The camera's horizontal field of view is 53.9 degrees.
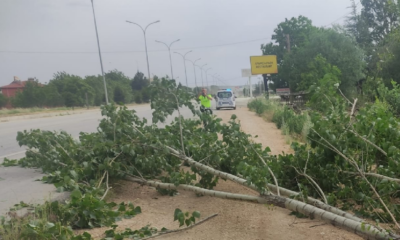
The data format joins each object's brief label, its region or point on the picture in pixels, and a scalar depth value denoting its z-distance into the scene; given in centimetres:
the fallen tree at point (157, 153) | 497
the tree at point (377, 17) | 4519
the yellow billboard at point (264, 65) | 4731
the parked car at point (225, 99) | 3359
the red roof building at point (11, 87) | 7321
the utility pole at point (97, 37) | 2898
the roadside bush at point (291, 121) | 1301
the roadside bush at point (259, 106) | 2288
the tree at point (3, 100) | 4748
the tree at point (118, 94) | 5953
